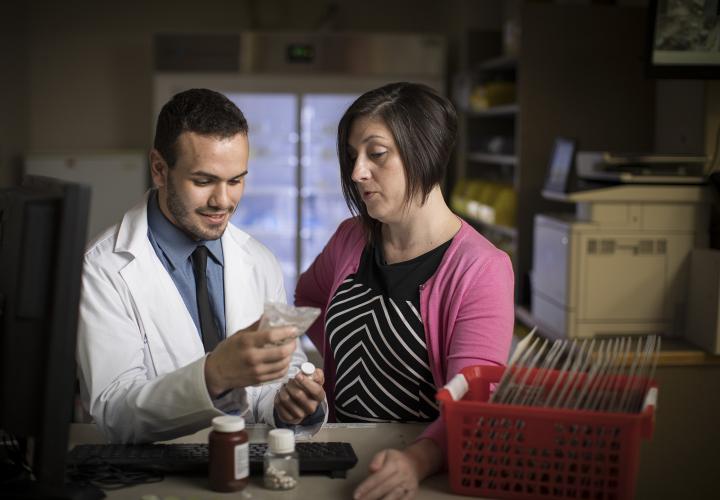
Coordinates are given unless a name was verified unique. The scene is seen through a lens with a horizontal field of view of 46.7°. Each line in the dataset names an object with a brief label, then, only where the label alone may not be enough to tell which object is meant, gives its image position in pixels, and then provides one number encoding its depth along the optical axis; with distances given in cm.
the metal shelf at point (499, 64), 484
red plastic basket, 139
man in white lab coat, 162
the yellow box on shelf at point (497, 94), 511
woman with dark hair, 185
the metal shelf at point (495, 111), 478
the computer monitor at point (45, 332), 120
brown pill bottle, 142
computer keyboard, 153
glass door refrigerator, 587
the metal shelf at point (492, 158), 495
